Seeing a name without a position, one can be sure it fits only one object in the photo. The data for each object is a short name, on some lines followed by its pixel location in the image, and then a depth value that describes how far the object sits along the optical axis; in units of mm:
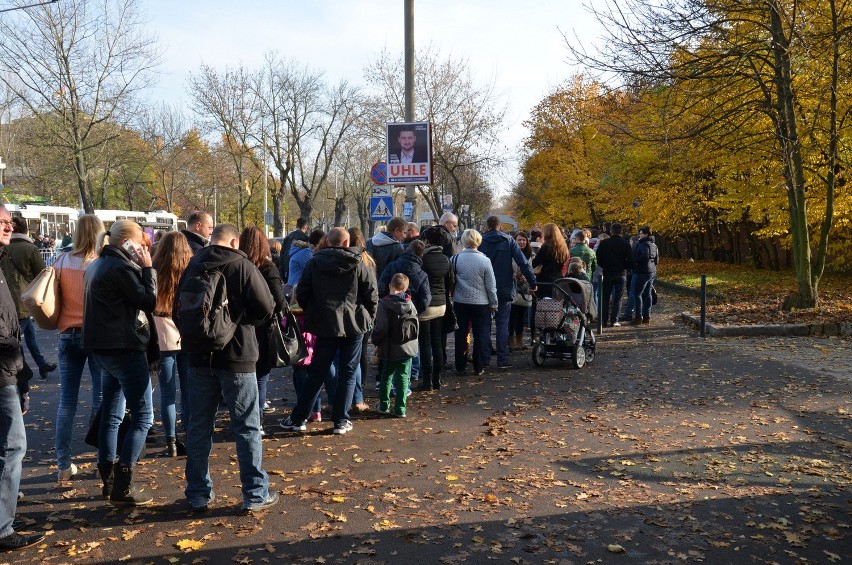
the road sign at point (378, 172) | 16719
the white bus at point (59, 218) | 43094
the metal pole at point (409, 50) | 14031
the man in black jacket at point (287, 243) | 11531
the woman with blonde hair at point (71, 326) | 6270
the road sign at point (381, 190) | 18656
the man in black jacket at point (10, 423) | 4730
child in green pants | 8555
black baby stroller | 11438
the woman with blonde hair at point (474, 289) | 10617
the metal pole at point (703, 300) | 14577
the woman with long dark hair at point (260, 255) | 7039
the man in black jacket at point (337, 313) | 7586
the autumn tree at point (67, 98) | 29500
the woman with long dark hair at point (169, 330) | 6602
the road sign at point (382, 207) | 18141
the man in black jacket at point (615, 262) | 15844
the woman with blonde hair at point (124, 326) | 5516
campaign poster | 14211
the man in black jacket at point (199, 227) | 6922
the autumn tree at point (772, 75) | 14930
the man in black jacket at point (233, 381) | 5434
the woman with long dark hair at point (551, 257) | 13141
